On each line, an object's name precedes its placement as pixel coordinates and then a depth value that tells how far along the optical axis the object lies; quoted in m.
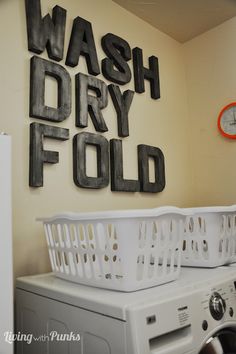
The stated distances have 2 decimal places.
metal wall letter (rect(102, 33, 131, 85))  1.74
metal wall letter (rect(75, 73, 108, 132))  1.55
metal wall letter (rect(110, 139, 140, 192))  1.65
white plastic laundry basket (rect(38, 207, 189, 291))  0.87
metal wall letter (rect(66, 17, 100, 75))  1.57
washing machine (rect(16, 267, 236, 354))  0.73
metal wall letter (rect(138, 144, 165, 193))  1.81
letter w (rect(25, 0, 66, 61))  1.43
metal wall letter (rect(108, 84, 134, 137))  1.74
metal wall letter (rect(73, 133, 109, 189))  1.49
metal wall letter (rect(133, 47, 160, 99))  1.94
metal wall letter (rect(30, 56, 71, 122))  1.38
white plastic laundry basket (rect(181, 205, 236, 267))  1.19
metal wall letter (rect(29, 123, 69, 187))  1.32
